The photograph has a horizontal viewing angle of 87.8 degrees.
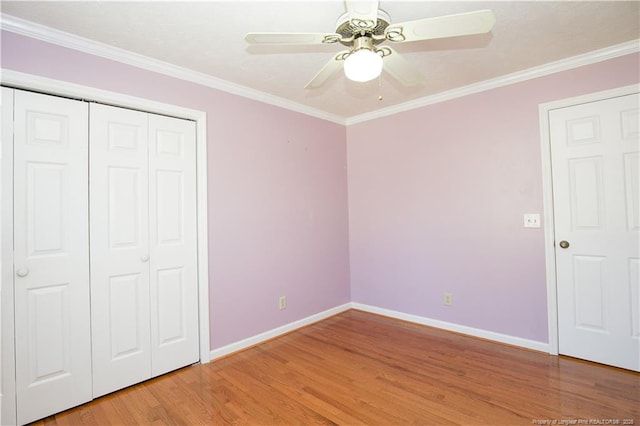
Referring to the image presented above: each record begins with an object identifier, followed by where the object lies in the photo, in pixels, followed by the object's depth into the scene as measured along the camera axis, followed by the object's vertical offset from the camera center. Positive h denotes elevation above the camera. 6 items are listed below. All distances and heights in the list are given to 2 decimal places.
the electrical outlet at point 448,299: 3.50 -0.88
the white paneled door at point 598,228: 2.56 -0.13
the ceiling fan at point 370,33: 1.46 +0.89
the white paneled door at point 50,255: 2.06 -0.21
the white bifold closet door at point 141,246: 2.37 -0.18
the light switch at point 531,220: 2.97 -0.06
